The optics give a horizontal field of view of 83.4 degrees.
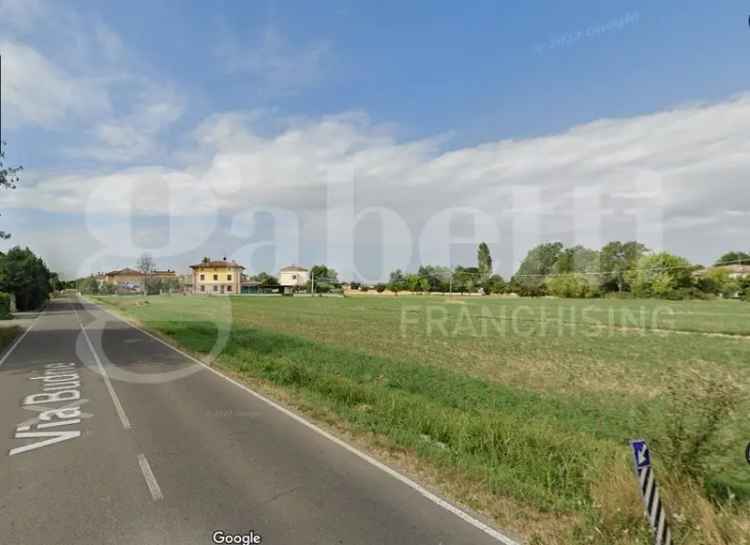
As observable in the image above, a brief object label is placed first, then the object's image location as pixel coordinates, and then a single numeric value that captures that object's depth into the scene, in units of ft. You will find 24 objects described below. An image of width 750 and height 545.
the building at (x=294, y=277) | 516.73
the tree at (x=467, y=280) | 419.62
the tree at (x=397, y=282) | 442.09
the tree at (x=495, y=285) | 379.55
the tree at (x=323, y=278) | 471.62
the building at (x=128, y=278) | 434.96
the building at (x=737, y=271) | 323.49
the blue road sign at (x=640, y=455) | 12.47
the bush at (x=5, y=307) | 125.37
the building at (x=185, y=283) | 415.85
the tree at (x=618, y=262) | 323.16
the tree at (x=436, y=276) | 442.50
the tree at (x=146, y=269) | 335.04
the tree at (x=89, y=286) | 488.85
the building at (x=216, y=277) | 402.76
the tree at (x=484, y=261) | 424.46
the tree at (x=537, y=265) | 368.44
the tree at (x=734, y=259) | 407.44
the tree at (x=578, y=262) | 342.44
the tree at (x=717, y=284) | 299.38
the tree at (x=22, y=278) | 165.37
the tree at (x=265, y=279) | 459.15
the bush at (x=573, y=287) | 316.60
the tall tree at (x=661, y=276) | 290.15
